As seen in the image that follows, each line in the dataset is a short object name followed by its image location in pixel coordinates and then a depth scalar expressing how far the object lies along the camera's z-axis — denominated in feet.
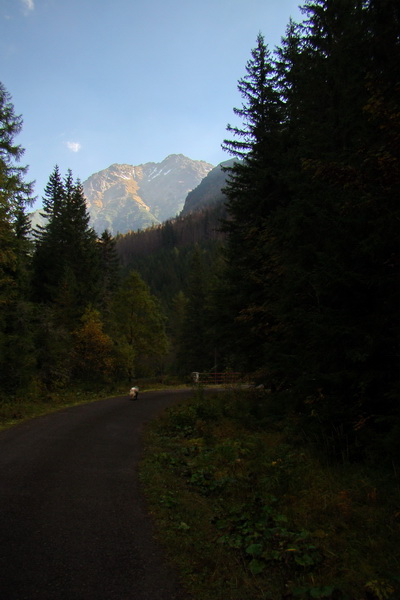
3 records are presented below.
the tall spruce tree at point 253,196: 45.24
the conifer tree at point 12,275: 44.50
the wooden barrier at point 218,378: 101.35
